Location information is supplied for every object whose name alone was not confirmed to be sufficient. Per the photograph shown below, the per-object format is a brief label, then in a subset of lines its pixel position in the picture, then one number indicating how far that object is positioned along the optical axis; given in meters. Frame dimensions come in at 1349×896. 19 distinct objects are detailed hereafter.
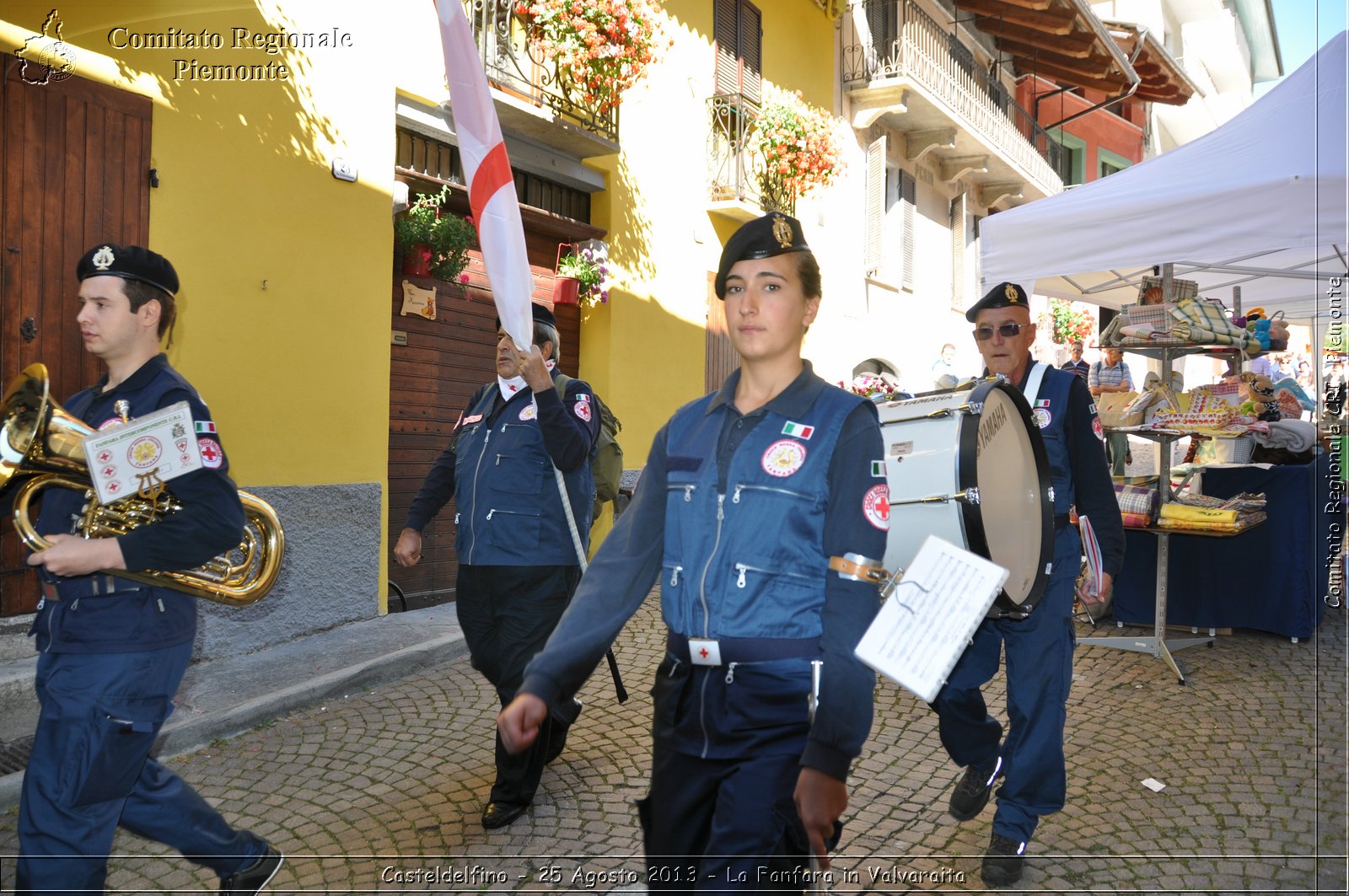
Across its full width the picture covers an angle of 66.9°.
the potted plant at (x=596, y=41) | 8.87
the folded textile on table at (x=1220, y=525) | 6.70
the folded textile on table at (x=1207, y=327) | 6.91
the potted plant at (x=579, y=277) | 10.07
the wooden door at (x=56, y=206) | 5.46
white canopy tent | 5.62
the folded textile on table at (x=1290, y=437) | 7.92
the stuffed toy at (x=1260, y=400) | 7.75
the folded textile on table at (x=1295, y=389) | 9.53
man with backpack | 4.23
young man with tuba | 2.69
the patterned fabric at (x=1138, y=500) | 6.86
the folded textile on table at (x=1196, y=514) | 6.73
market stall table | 7.28
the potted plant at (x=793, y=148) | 12.77
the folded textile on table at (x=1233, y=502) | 6.93
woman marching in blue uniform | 2.07
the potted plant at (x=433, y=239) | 7.95
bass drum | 3.38
